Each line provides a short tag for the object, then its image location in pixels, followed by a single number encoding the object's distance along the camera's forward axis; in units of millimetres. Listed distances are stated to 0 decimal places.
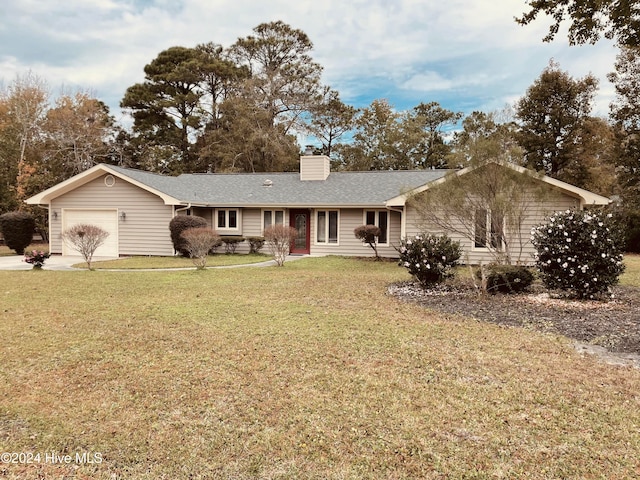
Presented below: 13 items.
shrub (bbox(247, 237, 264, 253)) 17828
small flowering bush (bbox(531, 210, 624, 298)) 8125
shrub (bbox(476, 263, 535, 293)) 9031
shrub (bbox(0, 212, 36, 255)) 18078
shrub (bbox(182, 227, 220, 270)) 13680
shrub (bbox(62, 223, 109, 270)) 12664
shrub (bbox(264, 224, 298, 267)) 13766
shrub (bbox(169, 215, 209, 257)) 16266
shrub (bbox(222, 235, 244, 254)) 17875
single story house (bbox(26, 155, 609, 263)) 17031
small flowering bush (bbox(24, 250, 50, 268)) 12367
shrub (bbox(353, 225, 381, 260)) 15750
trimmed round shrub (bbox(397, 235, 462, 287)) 9719
